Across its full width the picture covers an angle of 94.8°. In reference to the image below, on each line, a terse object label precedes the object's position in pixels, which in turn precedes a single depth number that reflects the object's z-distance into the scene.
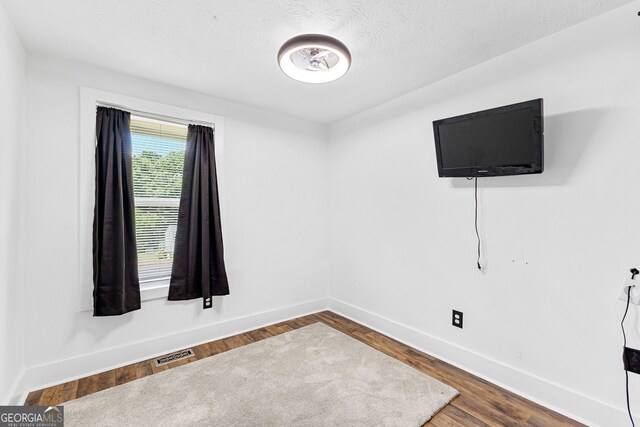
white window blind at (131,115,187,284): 2.52
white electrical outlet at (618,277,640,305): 1.58
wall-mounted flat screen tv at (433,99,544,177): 1.79
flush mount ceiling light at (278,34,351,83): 1.69
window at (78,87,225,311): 2.21
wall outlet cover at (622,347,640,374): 1.58
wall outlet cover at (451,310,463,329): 2.38
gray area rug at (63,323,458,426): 1.75
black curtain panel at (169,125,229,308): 2.63
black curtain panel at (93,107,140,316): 2.22
